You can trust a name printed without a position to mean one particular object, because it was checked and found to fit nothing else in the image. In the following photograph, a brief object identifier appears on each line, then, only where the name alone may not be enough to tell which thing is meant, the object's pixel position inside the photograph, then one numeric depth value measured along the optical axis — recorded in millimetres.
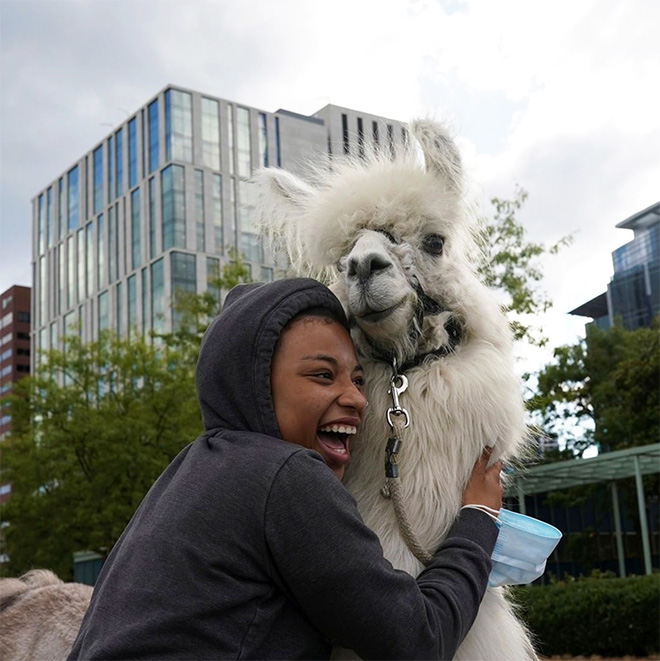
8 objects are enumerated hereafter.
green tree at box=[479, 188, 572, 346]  18531
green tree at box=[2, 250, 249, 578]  21438
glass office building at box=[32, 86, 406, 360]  56500
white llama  2314
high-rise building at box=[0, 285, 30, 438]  83500
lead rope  2223
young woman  1875
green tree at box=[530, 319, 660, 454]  28297
